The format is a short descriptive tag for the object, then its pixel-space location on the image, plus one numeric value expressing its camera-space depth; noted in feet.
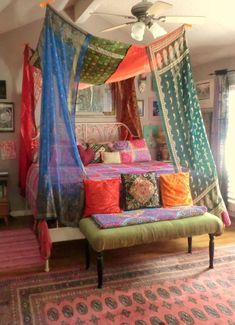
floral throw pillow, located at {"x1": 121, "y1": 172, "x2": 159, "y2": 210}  9.91
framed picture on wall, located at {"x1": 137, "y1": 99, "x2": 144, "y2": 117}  17.25
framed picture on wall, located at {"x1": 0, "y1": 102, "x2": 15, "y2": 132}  14.60
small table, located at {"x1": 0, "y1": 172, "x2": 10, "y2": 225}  13.66
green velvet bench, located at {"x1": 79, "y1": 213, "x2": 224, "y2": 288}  8.23
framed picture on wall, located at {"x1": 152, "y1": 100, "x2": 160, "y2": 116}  17.54
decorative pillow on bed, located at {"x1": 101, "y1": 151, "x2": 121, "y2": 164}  14.75
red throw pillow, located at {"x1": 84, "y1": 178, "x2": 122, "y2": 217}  9.49
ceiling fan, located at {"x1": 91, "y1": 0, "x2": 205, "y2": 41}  8.63
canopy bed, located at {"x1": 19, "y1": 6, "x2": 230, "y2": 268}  8.82
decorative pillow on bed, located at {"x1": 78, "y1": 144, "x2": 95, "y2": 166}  14.11
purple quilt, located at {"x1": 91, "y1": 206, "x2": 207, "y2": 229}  8.68
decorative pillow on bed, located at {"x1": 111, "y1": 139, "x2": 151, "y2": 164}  15.10
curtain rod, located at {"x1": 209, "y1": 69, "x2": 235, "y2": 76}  13.92
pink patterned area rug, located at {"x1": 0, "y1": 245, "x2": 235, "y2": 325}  7.18
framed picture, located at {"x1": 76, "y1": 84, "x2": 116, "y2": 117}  16.15
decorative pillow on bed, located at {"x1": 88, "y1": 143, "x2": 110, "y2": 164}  14.83
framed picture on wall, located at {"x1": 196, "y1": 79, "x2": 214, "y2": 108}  15.52
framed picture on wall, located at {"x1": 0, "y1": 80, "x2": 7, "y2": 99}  14.51
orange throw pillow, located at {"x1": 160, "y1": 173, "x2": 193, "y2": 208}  10.22
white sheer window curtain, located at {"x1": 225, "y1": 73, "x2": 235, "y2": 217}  14.53
